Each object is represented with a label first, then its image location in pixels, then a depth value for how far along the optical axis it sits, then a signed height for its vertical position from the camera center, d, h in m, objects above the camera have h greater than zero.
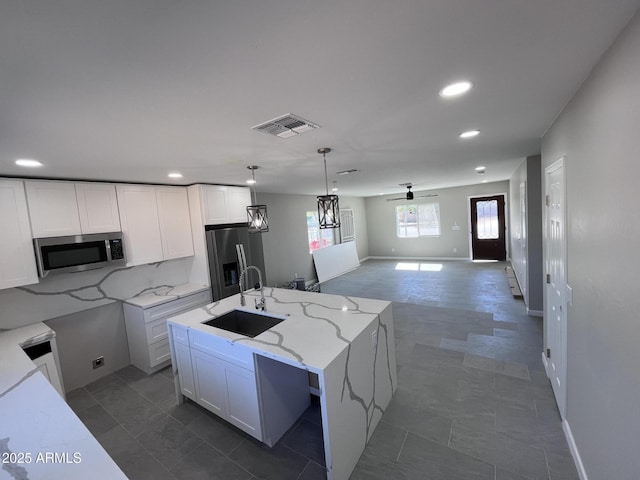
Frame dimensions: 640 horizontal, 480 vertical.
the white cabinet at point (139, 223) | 3.37 +0.19
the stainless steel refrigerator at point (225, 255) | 3.93 -0.37
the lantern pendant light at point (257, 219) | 2.78 +0.10
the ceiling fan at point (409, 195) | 6.51 +0.65
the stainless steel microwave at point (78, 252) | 2.69 -0.10
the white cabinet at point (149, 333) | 3.31 -1.21
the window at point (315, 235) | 7.36 -0.32
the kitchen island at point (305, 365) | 1.76 -1.09
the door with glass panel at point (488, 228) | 7.91 -0.56
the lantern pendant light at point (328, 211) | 2.43 +0.11
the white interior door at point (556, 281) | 2.06 -0.65
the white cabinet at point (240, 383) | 2.06 -1.29
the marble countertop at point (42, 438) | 1.05 -0.88
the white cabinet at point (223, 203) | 3.91 +0.43
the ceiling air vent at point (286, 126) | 1.71 +0.68
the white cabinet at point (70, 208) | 2.70 +0.39
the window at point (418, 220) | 8.86 -0.16
